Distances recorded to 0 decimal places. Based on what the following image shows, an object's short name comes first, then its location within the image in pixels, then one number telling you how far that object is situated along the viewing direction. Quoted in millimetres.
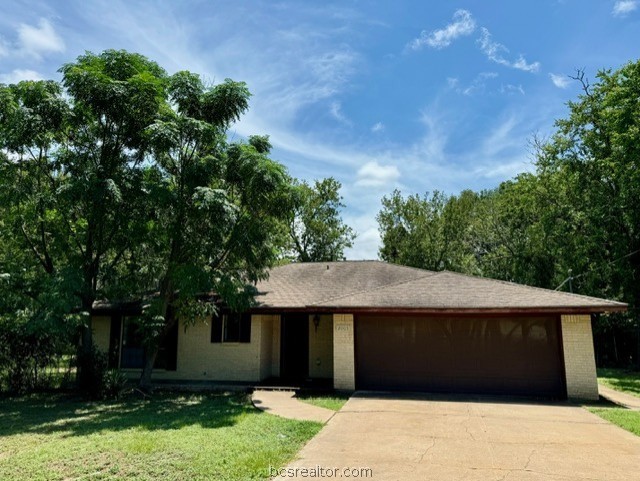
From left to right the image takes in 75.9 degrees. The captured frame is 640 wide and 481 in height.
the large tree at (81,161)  10672
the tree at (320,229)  34469
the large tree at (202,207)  10602
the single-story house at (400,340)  10828
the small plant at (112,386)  11125
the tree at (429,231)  32062
